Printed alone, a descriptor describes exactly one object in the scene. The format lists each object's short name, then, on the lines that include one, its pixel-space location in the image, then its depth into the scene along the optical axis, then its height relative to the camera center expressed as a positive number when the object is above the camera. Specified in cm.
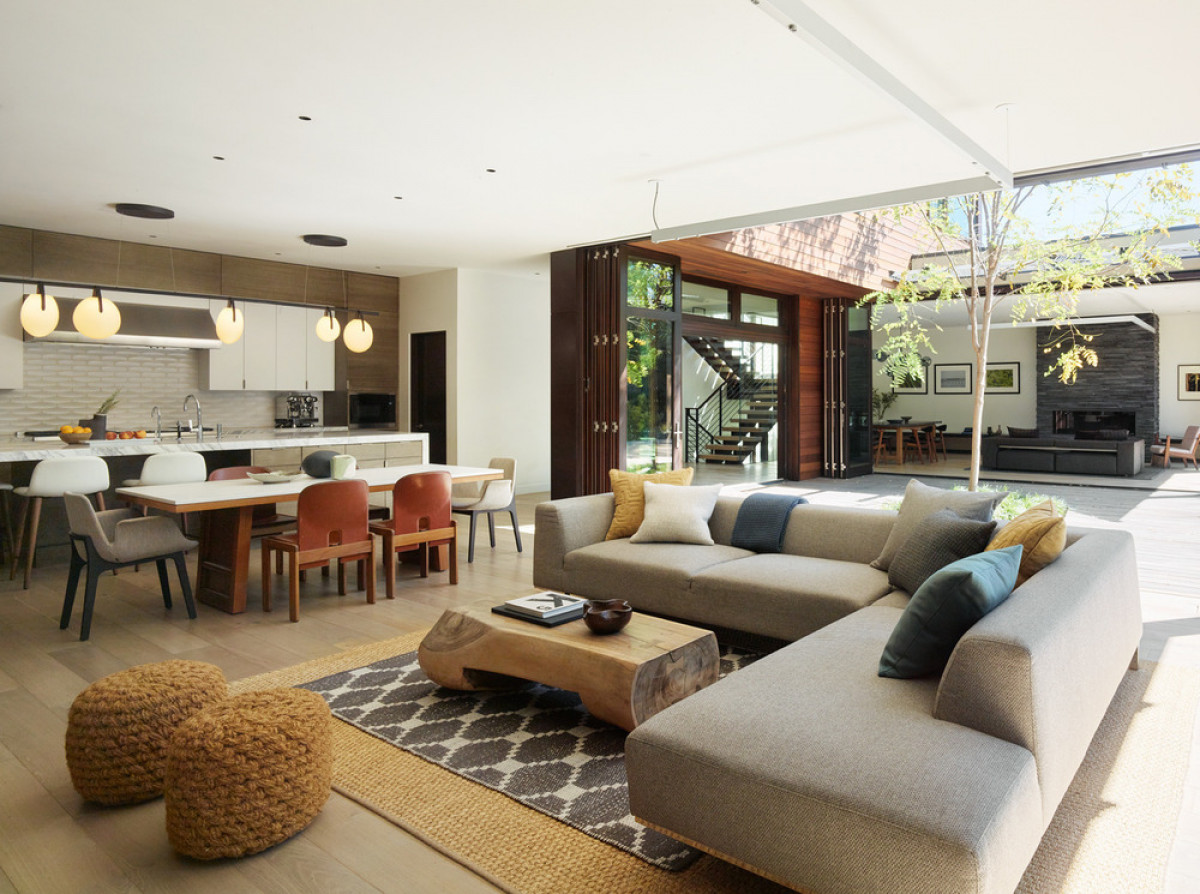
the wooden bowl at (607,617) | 295 -77
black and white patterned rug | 239 -121
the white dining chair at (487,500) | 594 -67
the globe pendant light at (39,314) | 546 +70
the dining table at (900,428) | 1423 -29
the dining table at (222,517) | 443 -63
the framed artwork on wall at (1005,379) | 1630 +69
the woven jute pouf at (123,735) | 242 -100
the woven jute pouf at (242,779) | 213 -101
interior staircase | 1412 +10
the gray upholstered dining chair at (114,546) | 404 -71
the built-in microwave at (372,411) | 966 +2
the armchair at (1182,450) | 1276 -62
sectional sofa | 165 -81
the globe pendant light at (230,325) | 626 +71
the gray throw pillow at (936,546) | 321 -56
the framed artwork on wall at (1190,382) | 1444 +55
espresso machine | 915 +2
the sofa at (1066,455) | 1180 -68
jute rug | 206 -122
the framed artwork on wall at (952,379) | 1706 +72
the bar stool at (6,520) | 568 -78
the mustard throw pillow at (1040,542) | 282 -47
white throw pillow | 444 -59
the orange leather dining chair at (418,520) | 500 -70
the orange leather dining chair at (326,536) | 444 -72
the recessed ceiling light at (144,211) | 627 +163
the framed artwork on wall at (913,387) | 1758 +57
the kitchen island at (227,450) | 584 -31
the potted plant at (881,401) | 1798 +26
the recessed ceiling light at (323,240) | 753 +168
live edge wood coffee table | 274 -92
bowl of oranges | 622 -16
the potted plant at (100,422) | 706 -8
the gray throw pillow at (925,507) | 348 -43
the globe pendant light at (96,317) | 545 +67
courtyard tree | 581 +143
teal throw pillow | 222 -58
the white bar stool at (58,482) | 516 -45
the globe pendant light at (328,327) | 691 +76
